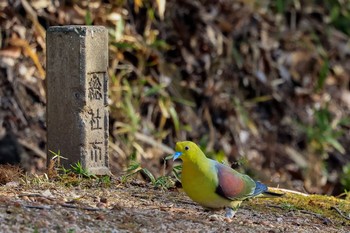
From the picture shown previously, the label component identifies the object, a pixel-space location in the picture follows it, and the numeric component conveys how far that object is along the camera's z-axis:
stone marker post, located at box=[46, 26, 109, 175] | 10.95
